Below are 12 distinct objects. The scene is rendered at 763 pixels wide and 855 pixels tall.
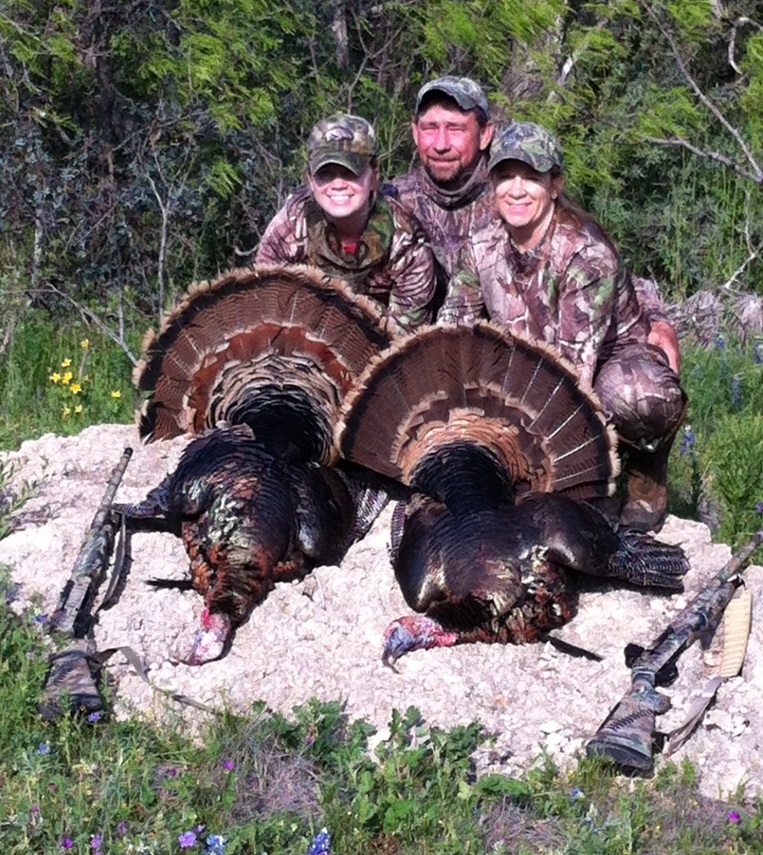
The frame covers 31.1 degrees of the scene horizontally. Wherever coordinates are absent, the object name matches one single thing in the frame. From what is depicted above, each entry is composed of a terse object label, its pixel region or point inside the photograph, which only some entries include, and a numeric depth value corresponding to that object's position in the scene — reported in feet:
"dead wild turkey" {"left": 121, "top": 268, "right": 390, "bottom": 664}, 14.42
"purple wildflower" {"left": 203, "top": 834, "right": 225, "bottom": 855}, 10.65
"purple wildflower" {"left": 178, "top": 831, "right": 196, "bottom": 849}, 10.66
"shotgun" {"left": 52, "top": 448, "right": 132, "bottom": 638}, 14.02
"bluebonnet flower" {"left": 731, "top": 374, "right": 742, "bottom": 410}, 21.54
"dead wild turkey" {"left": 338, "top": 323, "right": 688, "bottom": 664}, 13.84
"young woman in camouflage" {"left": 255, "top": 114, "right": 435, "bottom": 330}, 17.57
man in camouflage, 18.79
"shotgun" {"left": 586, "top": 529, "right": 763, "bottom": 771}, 12.21
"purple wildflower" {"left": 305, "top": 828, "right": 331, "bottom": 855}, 10.68
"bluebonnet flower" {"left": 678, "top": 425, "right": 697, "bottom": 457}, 19.93
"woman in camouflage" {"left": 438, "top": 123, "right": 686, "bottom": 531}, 16.05
